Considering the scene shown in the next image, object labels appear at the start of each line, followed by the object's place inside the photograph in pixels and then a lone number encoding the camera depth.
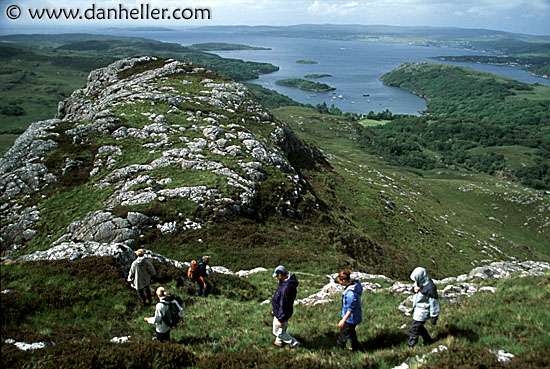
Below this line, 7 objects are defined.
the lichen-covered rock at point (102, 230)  28.75
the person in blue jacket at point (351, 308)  10.67
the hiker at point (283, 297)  11.23
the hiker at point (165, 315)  11.23
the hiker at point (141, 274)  14.75
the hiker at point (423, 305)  10.65
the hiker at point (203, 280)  18.41
